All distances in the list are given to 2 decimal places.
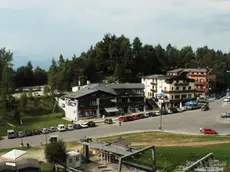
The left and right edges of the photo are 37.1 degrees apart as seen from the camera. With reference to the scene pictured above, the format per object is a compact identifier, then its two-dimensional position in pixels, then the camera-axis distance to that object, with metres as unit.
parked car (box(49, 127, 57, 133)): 56.29
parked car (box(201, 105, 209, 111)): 72.12
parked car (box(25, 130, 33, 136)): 54.28
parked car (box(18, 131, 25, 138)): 53.92
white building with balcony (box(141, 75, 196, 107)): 78.12
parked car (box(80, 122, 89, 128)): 59.16
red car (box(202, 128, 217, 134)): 51.44
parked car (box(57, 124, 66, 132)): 56.86
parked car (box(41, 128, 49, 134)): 55.34
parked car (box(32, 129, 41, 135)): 55.00
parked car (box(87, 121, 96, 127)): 60.00
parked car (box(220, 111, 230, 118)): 64.19
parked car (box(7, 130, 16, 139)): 53.67
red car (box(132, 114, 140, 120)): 65.31
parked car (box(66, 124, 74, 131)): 57.70
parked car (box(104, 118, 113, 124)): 62.62
